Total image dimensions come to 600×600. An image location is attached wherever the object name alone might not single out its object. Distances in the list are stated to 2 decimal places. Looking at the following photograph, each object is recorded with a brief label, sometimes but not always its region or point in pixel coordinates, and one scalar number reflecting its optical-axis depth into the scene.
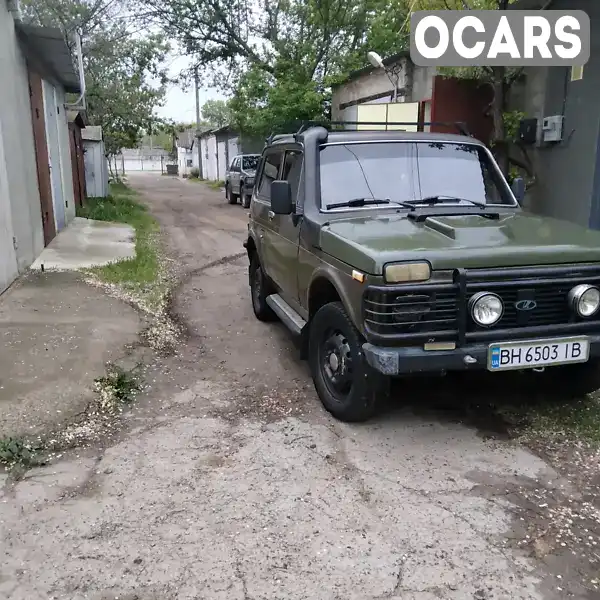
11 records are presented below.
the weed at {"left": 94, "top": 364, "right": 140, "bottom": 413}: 4.57
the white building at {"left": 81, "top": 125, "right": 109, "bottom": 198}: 19.94
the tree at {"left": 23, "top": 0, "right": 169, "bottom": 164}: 19.95
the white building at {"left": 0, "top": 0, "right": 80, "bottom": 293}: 7.70
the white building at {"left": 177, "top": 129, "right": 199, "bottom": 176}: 53.25
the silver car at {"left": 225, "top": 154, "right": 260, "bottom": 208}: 20.00
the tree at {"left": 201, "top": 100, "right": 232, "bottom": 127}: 77.73
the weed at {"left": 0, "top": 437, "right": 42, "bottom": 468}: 3.71
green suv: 3.57
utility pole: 46.56
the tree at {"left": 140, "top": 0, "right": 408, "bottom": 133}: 20.14
